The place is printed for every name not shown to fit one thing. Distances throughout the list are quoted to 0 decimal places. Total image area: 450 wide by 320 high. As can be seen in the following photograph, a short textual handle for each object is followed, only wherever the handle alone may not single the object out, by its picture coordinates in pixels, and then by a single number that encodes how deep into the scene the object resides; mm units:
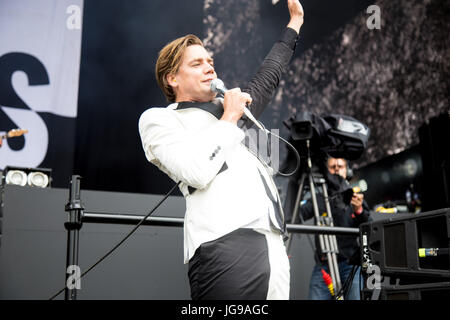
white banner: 4207
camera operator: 2920
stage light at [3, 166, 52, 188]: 3059
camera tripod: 2683
